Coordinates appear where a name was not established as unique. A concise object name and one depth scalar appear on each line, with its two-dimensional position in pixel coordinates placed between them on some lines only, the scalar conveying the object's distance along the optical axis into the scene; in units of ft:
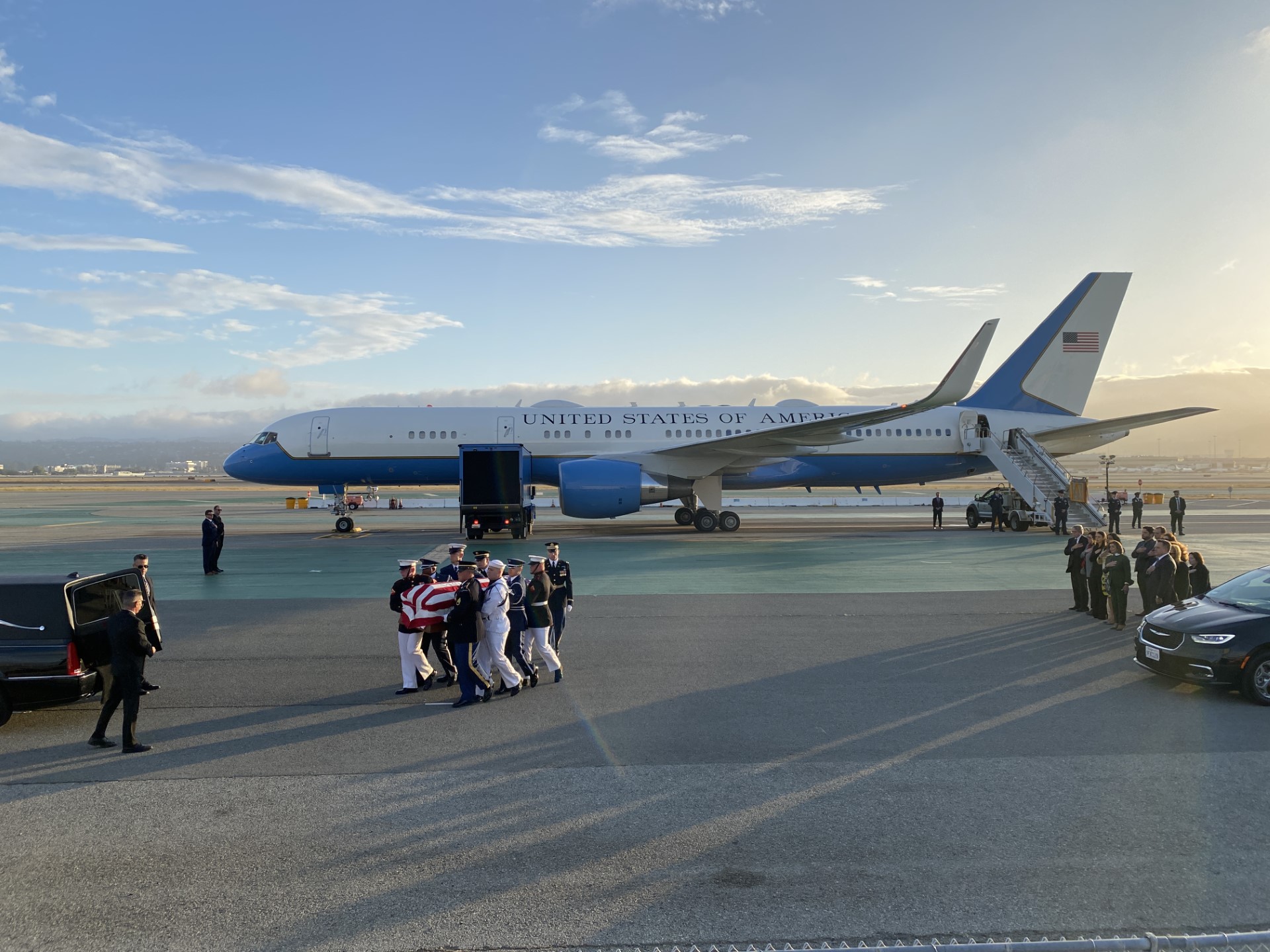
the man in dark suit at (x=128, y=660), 25.88
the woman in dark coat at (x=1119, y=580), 42.88
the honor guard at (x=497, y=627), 31.81
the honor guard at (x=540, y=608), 33.40
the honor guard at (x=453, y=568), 36.11
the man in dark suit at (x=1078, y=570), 47.98
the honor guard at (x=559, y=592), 35.47
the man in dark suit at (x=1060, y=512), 92.94
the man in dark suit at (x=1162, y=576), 41.55
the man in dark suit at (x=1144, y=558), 43.24
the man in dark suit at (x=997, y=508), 102.58
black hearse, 28.30
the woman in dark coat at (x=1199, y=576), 42.27
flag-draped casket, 32.68
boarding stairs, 94.79
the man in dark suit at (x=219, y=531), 65.92
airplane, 94.48
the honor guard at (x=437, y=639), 33.86
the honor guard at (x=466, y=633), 31.30
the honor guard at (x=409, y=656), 32.83
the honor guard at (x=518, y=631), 33.63
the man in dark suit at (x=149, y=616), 31.30
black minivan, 30.58
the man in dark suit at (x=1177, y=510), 96.32
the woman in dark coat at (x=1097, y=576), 45.93
